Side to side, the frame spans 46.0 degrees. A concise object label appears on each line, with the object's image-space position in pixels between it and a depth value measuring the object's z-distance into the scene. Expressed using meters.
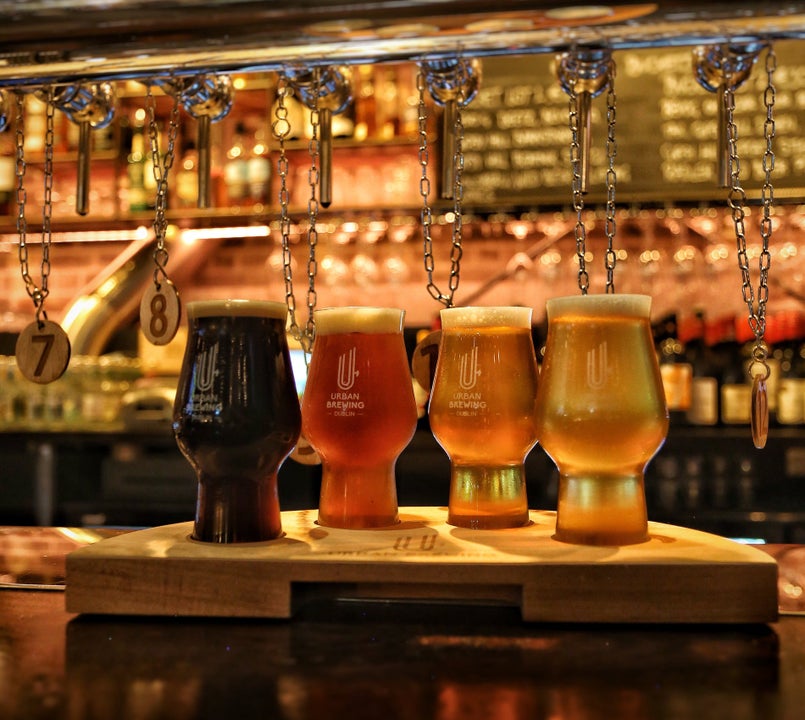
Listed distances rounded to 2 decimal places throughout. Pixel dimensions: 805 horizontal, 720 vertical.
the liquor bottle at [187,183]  3.54
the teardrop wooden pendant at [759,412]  0.91
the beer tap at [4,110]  1.14
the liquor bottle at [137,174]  3.61
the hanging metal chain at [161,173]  1.06
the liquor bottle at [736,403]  2.95
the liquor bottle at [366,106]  3.52
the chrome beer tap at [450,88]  0.99
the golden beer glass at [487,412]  0.97
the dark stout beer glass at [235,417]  0.89
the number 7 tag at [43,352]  1.10
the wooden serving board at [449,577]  0.79
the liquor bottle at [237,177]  3.47
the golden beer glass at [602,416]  0.87
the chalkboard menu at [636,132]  3.22
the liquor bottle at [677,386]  2.95
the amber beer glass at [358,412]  0.96
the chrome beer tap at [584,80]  0.93
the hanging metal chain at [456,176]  1.00
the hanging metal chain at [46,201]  1.07
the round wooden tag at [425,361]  1.08
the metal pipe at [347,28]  0.80
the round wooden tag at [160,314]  1.08
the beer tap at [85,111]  1.11
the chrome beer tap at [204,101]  1.06
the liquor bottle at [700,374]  2.98
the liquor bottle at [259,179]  3.44
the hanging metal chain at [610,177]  0.94
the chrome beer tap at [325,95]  1.04
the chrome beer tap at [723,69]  0.93
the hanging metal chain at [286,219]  1.05
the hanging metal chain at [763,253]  0.91
